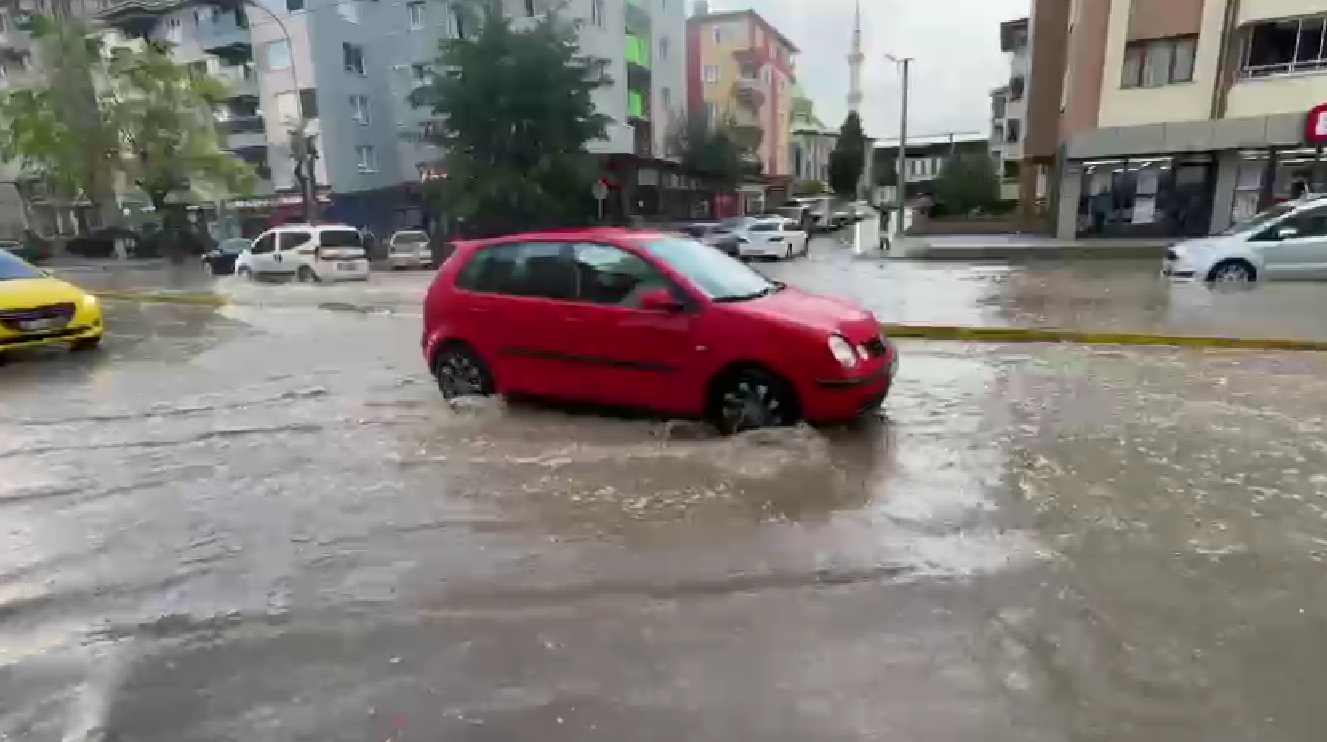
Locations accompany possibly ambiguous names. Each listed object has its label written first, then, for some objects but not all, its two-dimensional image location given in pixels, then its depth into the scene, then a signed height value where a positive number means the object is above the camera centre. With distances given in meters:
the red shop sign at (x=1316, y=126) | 20.94 +1.64
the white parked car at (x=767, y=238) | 25.59 -1.23
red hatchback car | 5.39 -0.95
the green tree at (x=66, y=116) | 34.91 +4.34
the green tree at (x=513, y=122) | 28.33 +3.01
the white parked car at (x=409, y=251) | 26.19 -1.42
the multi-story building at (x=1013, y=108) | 52.32 +6.32
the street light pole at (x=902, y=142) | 34.25 +2.39
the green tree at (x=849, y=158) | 69.25 +3.50
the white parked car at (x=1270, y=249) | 12.84 -0.96
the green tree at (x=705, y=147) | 42.00 +2.86
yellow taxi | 9.33 -1.16
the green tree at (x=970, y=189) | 37.47 +0.35
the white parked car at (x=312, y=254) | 21.31 -1.18
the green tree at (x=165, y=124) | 34.88 +3.88
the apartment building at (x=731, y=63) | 57.53 +10.08
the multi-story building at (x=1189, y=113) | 21.98 +2.26
